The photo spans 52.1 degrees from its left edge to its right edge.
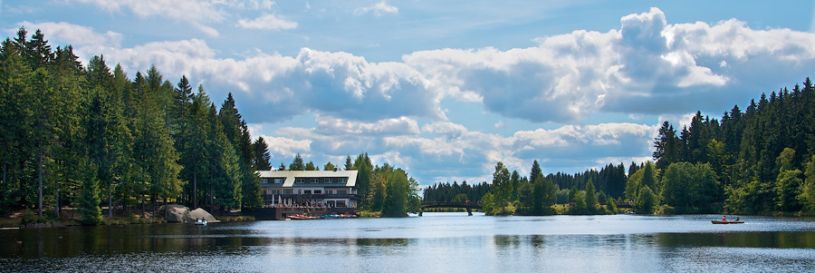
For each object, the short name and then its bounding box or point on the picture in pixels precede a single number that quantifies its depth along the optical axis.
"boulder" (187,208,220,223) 134.86
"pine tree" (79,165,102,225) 105.25
